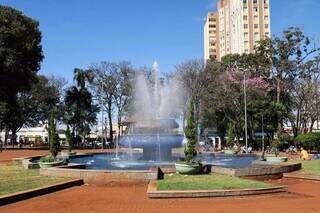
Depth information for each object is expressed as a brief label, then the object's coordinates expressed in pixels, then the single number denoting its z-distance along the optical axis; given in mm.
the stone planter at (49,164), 15811
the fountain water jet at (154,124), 20259
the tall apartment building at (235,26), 88869
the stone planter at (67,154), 24706
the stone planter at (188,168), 13557
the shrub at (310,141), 31969
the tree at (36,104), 50963
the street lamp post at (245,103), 35627
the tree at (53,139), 17851
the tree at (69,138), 29764
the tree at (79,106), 50024
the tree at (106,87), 47658
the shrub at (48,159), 16352
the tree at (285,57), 39375
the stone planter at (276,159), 19463
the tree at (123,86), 47005
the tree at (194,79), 41231
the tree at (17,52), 32459
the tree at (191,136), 13853
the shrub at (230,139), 32083
